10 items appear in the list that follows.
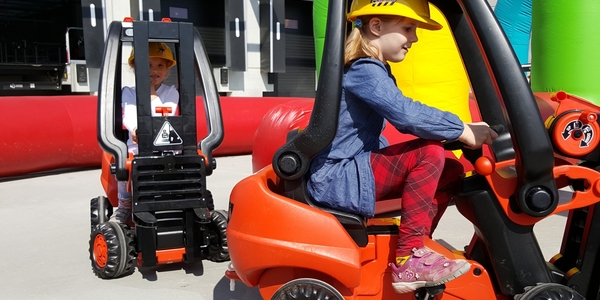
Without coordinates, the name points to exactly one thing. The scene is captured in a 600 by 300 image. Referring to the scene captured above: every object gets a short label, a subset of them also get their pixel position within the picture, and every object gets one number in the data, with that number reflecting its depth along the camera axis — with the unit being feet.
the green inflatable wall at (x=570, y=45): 15.35
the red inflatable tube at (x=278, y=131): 11.61
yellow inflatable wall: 12.72
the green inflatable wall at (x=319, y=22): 16.46
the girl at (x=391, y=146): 5.55
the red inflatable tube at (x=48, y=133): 17.80
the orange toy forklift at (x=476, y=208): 5.42
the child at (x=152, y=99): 9.93
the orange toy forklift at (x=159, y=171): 8.70
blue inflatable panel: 29.53
